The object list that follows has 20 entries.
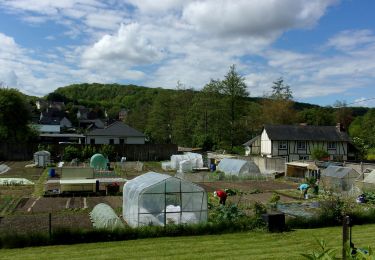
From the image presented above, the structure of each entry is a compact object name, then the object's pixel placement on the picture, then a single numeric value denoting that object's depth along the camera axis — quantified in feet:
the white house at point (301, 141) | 171.94
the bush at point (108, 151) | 169.89
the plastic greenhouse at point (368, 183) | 93.40
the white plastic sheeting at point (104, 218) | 52.31
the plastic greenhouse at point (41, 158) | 145.07
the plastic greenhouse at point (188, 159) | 143.13
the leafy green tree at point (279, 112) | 237.66
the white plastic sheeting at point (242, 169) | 123.75
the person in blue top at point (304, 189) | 90.22
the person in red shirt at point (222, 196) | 73.46
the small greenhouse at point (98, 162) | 138.41
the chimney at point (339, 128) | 180.22
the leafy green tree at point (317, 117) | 287.07
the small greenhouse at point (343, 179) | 96.48
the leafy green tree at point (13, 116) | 188.75
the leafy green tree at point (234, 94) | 206.69
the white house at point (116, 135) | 203.82
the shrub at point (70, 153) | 164.86
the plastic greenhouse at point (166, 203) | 58.13
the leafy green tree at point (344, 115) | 313.96
